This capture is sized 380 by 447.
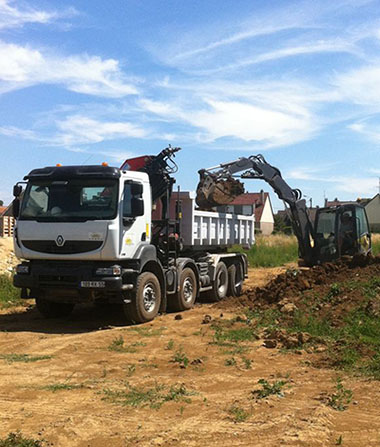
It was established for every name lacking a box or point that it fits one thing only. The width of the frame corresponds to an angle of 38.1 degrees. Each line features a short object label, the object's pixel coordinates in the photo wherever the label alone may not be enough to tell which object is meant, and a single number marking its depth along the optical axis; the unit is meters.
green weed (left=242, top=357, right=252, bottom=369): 7.59
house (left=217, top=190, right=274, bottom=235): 71.63
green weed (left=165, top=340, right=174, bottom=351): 8.73
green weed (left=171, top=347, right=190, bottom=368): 7.62
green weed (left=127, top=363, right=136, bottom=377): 7.22
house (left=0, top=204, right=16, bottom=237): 34.25
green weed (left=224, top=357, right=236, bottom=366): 7.73
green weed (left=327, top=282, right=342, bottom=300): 11.73
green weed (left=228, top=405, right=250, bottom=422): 5.37
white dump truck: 10.05
